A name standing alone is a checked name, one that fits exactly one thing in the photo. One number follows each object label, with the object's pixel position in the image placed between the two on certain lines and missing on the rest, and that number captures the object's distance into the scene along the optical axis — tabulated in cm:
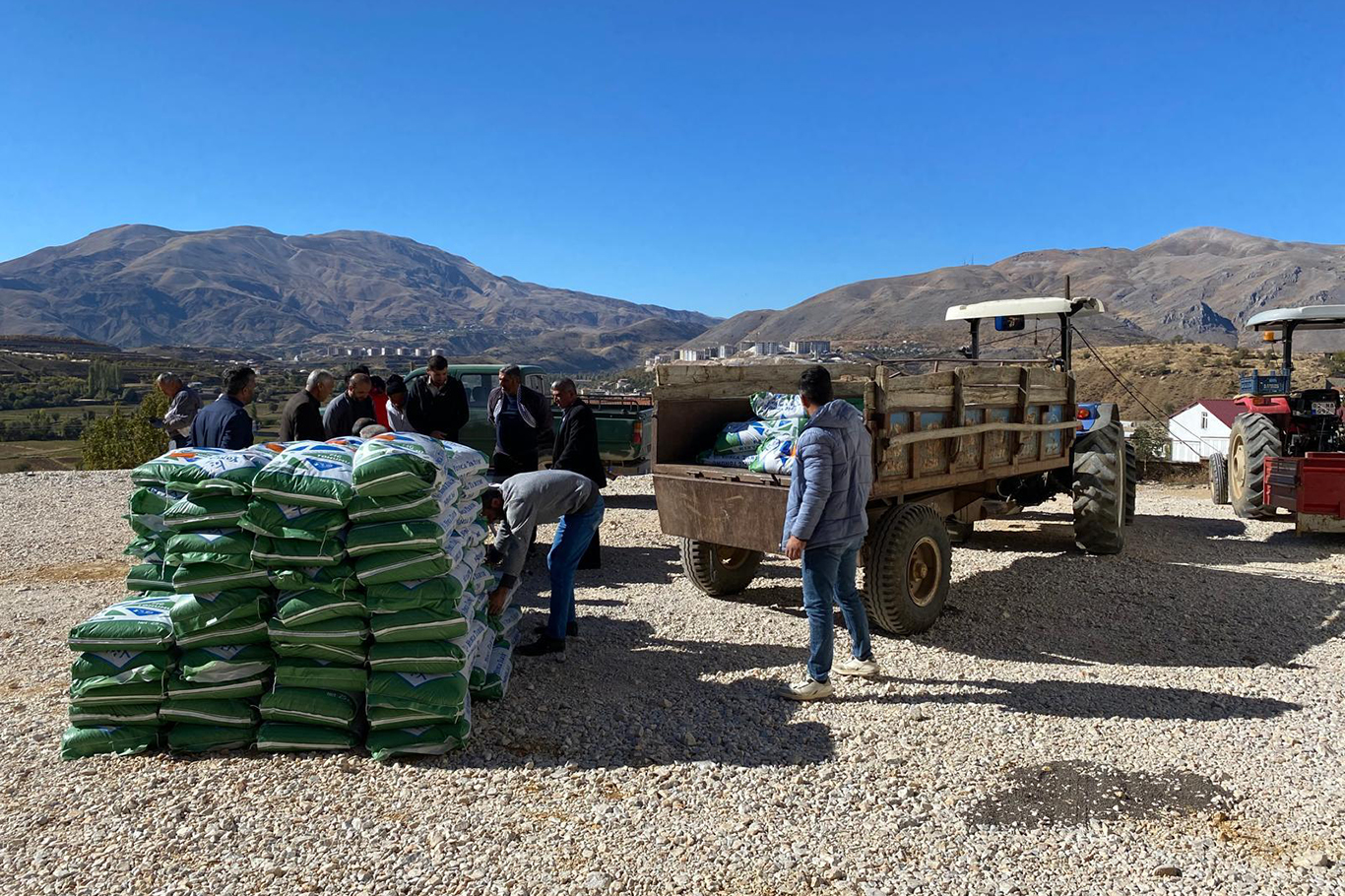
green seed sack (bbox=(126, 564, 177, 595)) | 451
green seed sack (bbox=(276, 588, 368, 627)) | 401
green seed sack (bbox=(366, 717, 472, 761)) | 400
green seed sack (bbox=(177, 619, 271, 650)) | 404
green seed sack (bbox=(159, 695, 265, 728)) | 403
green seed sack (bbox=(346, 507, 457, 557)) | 401
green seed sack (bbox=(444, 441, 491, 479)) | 470
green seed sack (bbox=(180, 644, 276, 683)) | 403
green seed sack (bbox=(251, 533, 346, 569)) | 402
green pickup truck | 1234
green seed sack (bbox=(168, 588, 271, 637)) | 403
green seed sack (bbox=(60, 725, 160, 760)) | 405
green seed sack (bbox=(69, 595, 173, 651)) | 404
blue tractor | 848
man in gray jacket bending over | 513
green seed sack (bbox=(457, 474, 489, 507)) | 482
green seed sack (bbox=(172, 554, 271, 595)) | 405
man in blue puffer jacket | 477
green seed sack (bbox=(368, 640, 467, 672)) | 402
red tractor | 906
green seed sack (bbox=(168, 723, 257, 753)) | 405
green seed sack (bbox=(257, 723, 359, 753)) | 404
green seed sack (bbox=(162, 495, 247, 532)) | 414
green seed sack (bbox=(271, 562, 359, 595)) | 405
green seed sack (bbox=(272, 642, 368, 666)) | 405
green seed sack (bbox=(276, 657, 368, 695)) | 406
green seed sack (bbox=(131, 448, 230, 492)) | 422
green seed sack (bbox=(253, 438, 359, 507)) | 404
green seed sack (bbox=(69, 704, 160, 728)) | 405
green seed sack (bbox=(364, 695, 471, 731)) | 400
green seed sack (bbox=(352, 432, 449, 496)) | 403
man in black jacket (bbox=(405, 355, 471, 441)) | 832
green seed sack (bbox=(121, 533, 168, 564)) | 466
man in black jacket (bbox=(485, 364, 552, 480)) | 793
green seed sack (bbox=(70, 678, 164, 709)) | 402
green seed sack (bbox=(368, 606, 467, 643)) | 403
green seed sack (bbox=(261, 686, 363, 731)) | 403
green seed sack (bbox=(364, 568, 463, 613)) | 403
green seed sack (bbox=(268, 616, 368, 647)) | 402
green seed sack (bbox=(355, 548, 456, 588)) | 402
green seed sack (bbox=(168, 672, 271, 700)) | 403
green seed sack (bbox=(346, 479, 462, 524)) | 405
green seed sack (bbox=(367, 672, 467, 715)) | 400
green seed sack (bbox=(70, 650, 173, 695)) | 403
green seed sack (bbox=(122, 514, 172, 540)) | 462
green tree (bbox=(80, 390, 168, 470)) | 2539
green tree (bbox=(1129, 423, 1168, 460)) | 2564
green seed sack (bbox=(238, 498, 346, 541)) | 404
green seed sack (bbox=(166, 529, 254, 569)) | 409
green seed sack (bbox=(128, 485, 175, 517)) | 457
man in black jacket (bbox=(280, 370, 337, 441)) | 680
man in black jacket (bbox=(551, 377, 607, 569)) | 655
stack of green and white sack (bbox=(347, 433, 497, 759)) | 402
